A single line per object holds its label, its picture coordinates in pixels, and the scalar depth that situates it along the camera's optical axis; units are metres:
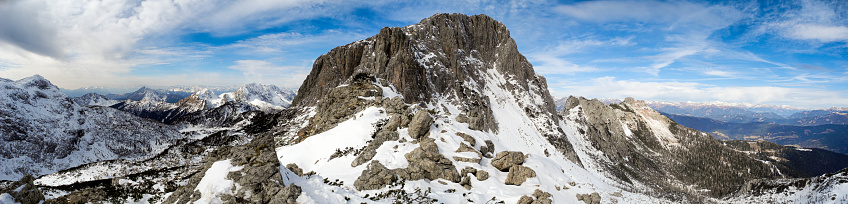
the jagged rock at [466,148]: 27.38
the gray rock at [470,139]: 31.81
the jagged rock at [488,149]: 31.38
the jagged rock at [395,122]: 33.91
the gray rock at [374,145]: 26.50
